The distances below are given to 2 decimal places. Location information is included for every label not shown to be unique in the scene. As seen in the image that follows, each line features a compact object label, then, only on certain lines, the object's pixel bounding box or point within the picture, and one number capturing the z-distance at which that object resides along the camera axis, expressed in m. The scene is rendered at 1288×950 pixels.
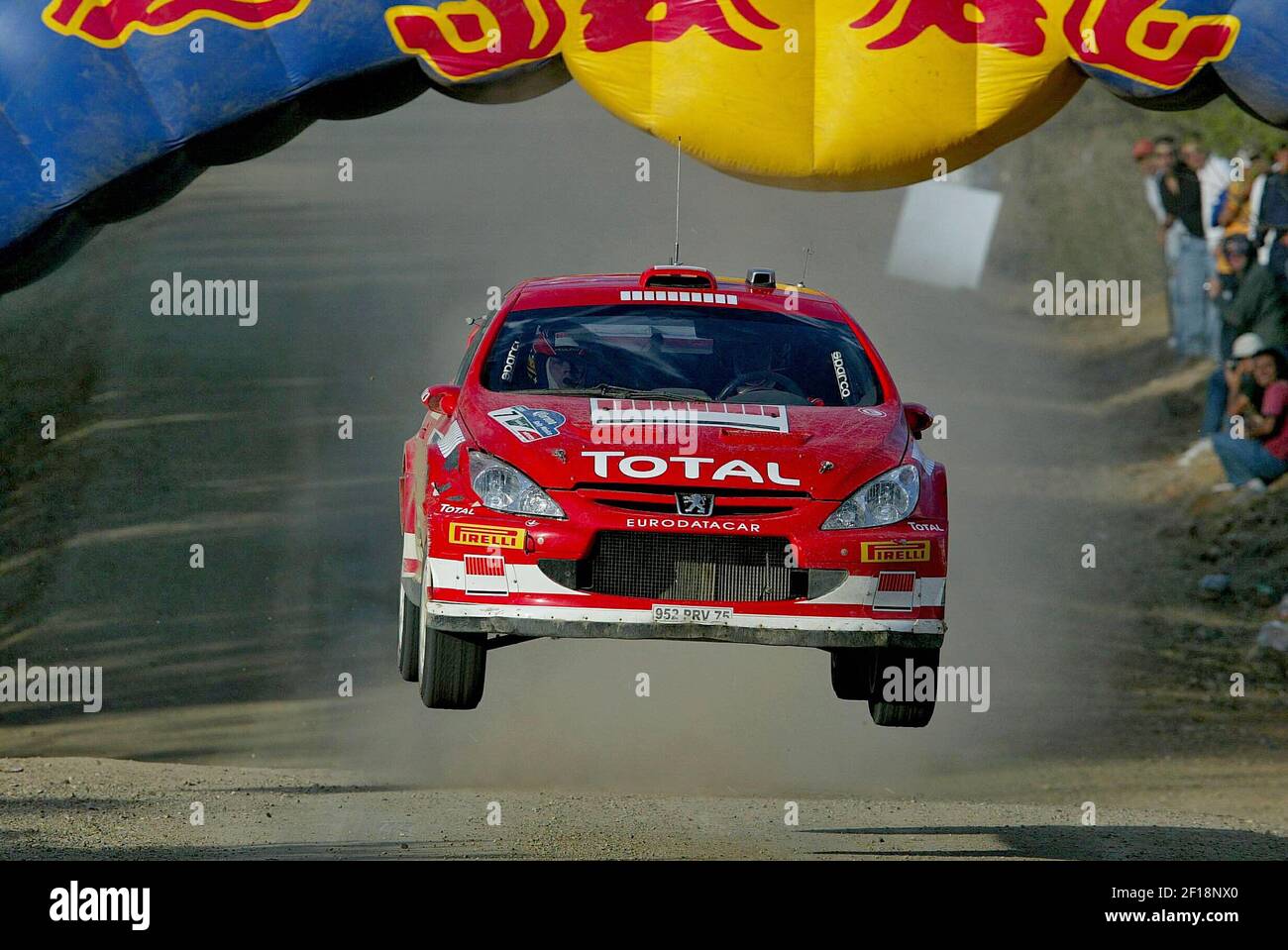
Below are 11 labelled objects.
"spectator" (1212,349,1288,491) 14.53
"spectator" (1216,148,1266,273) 15.17
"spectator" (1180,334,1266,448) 14.63
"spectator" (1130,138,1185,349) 16.61
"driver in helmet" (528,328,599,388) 8.11
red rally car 7.25
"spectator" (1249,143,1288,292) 13.59
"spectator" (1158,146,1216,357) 16.69
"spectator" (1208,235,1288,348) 14.46
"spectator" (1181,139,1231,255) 16.06
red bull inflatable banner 10.11
